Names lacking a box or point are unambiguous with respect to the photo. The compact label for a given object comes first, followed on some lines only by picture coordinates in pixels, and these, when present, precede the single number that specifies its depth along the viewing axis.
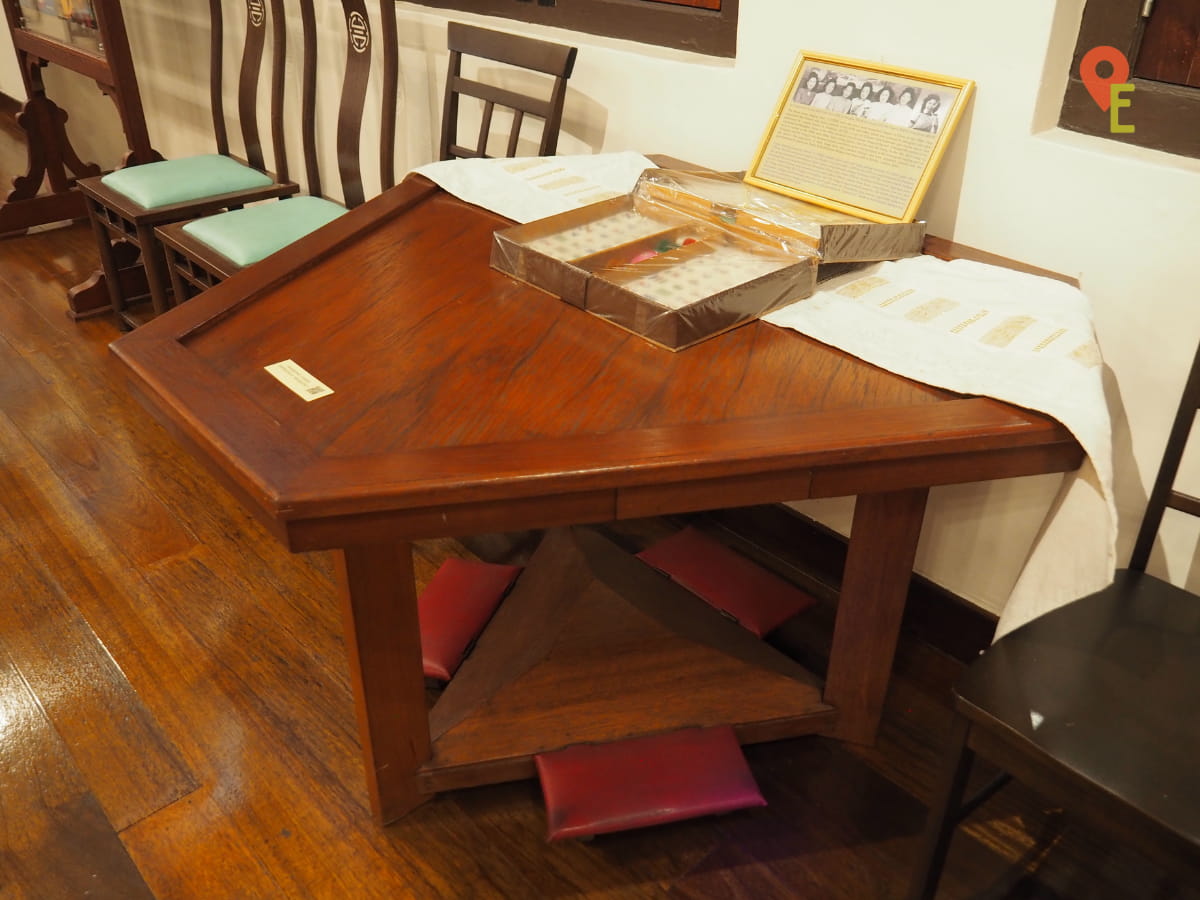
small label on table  1.05
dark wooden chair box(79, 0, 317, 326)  2.48
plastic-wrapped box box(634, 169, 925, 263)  1.28
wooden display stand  2.81
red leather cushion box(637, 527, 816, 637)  1.79
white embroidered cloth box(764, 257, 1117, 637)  1.02
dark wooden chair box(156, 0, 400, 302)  2.19
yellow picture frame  1.37
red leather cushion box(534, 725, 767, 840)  1.38
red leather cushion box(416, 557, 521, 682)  1.64
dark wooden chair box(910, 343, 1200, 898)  0.92
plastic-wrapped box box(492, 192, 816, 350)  1.16
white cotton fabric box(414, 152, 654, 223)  1.51
